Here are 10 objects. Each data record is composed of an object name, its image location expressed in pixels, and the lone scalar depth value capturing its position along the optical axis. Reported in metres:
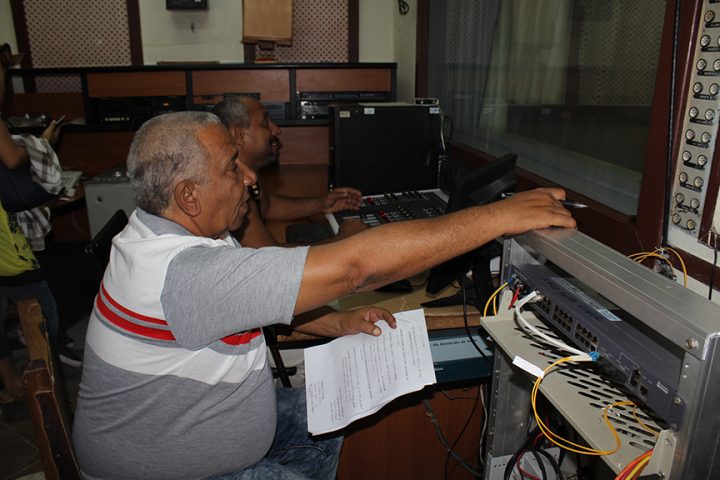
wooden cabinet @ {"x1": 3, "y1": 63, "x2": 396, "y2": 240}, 3.32
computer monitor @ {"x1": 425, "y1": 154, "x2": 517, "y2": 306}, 1.21
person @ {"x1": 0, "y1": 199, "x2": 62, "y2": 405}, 1.98
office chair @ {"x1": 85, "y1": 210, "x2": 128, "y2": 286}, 1.35
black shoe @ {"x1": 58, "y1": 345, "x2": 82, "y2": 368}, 2.62
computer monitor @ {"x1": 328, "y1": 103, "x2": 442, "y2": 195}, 2.21
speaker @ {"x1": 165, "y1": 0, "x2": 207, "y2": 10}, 3.81
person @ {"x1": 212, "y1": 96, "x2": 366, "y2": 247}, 2.14
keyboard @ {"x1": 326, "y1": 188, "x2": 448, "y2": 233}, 1.90
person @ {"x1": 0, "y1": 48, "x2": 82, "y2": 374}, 2.01
